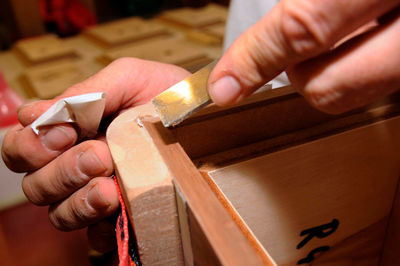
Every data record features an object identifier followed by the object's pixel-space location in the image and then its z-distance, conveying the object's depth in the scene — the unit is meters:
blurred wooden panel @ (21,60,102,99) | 0.47
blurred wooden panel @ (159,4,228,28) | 0.69
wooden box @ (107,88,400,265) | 0.20
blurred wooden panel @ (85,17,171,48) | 0.61
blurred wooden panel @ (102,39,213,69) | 0.53
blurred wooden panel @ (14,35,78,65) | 0.57
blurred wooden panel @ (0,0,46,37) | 0.65
